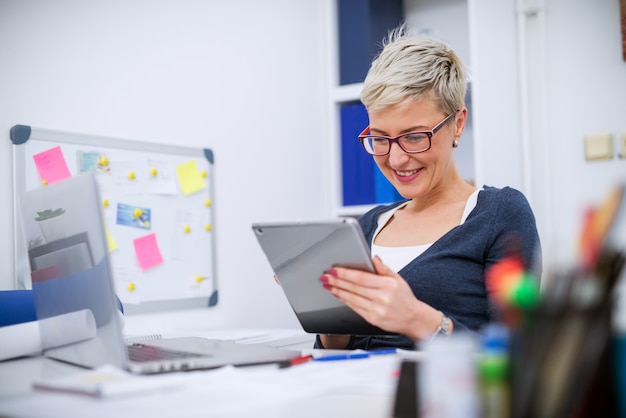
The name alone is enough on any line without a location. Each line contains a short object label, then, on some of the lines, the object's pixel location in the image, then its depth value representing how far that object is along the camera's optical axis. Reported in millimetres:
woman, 1302
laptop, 919
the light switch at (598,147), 2207
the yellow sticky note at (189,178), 2117
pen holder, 465
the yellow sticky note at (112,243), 1903
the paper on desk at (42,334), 1048
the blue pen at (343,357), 1004
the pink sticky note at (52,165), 1747
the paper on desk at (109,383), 710
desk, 662
